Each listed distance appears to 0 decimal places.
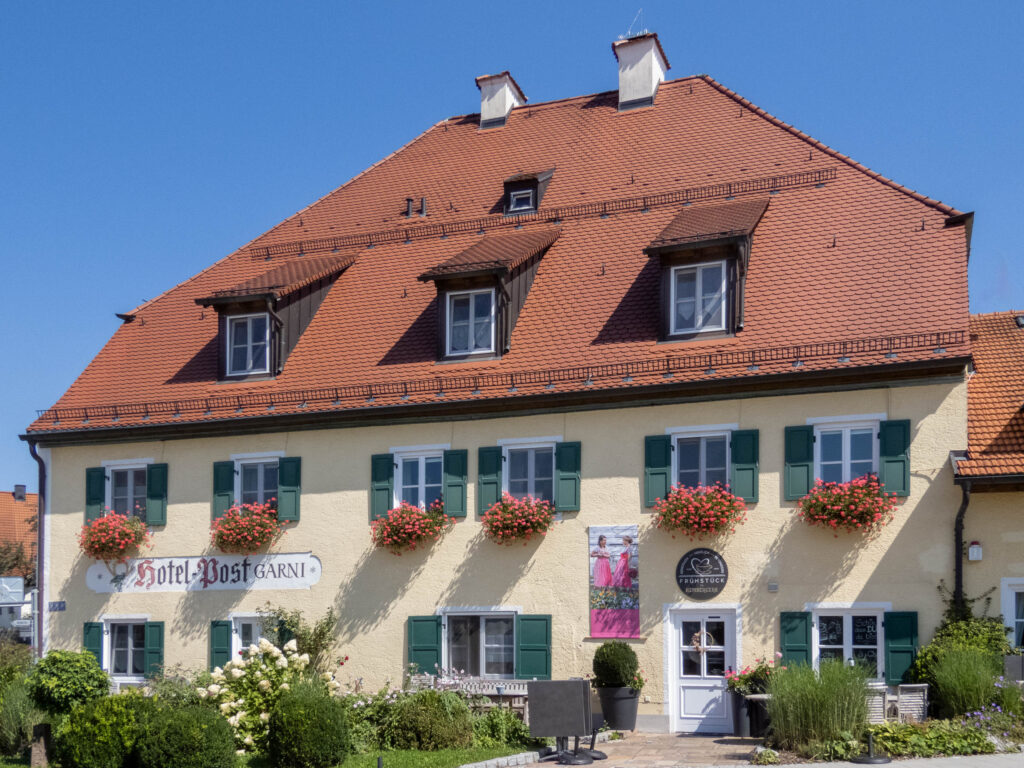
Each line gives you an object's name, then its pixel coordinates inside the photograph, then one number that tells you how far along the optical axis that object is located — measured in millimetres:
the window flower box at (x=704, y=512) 17688
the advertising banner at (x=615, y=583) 18406
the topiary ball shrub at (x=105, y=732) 13852
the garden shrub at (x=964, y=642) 15961
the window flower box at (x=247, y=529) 20328
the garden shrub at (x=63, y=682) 16031
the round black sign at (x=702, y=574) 17938
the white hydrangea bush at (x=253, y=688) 15812
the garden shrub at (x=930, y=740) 14109
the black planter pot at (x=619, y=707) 17484
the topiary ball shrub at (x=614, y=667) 17453
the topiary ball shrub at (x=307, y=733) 14258
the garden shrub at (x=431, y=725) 15938
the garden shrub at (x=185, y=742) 13547
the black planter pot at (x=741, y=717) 16781
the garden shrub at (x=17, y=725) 16906
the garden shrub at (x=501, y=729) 16406
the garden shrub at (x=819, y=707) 14445
